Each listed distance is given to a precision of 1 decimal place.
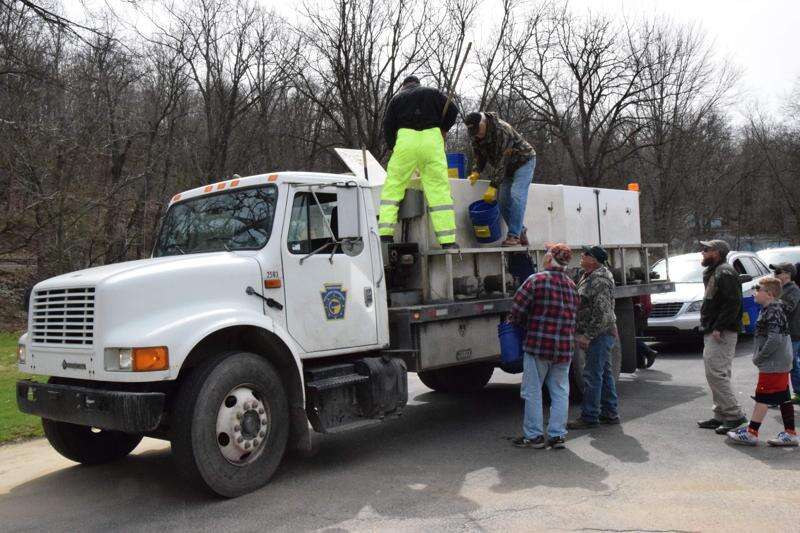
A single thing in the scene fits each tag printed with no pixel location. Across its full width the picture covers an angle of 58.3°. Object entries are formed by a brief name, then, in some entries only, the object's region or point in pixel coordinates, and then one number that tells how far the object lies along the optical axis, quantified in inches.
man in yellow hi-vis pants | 272.1
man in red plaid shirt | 256.5
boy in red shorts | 244.4
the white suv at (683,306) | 492.4
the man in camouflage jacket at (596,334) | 287.3
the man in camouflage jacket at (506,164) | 307.7
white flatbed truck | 196.5
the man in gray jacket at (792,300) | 303.7
